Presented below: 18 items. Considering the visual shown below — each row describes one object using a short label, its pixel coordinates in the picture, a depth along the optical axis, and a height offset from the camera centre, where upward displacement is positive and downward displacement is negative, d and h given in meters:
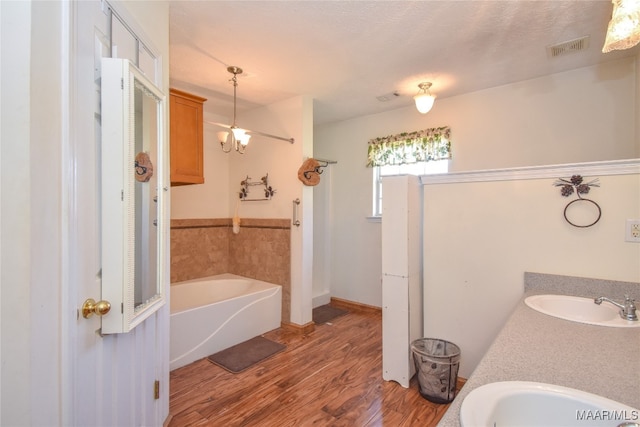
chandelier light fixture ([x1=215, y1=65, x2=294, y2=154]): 2.61 +0.70
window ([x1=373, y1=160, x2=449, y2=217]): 3.42 +0.50
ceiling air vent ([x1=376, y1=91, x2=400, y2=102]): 3.25 +1.26
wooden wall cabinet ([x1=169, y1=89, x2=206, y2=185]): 2.49 +0.63
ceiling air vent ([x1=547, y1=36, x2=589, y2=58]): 2.21 +1.25
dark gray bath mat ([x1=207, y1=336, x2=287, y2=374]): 2.54 -1.31
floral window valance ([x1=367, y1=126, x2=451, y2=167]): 3.32 +0.75
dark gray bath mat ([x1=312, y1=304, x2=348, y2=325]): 3.66 -1.33
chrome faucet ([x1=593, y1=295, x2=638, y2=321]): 1.37 -0.45
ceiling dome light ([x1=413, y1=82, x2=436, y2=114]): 2.75 +1.00
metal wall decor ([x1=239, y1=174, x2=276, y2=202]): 3.59 +0.28
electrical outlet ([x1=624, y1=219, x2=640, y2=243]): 1.66 -0.11
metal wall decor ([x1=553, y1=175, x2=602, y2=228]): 1.76 +0.13
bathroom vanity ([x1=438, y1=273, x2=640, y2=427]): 0.87 -0.51
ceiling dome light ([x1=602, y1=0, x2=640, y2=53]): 1.18 +0.74
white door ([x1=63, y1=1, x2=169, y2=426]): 1.01 -0.13
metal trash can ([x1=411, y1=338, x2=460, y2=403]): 2.03 -1.12
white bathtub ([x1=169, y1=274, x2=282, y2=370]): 2.57 -1.01
